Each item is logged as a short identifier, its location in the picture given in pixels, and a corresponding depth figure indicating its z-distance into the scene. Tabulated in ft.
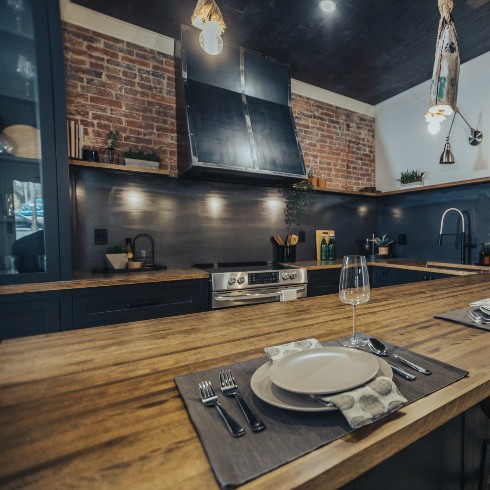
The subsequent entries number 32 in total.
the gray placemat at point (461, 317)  3.24
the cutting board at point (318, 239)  11.67
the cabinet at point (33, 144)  6.27
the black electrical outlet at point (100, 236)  8.02
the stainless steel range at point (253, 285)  7.49
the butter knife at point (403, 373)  2.09
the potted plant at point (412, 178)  11.31
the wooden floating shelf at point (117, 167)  7.22
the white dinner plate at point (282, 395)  1.68
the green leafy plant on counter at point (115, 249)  8.00
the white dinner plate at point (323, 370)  1.81
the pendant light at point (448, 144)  9.77
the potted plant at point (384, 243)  12.13
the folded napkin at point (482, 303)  4.04
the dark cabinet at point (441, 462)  2.19
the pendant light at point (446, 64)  3.34
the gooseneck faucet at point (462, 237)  10.09
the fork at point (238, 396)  1.60
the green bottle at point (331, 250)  11.49
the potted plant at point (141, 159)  7.96
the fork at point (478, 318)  3.32
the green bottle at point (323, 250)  11.53
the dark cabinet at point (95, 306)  5.76
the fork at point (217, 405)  1.55
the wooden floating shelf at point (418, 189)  9.50
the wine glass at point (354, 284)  2.77
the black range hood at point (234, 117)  8.12
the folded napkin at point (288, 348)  2.37
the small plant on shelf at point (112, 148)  7.96
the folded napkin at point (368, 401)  1.60
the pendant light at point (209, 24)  3.63
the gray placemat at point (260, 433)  1.34
